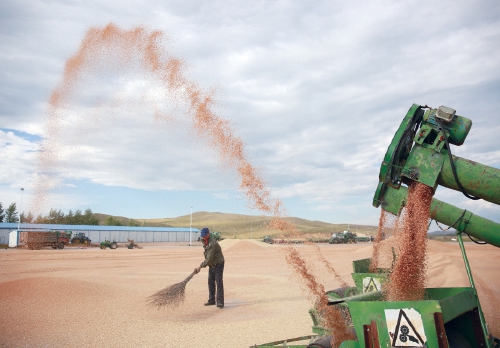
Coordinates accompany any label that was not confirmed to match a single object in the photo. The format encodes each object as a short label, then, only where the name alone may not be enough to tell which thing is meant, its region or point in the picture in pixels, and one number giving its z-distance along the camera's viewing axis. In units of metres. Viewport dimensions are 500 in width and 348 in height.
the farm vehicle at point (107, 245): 48.45
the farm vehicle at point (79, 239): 52.22
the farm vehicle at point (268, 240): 62.78
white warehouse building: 59.04
